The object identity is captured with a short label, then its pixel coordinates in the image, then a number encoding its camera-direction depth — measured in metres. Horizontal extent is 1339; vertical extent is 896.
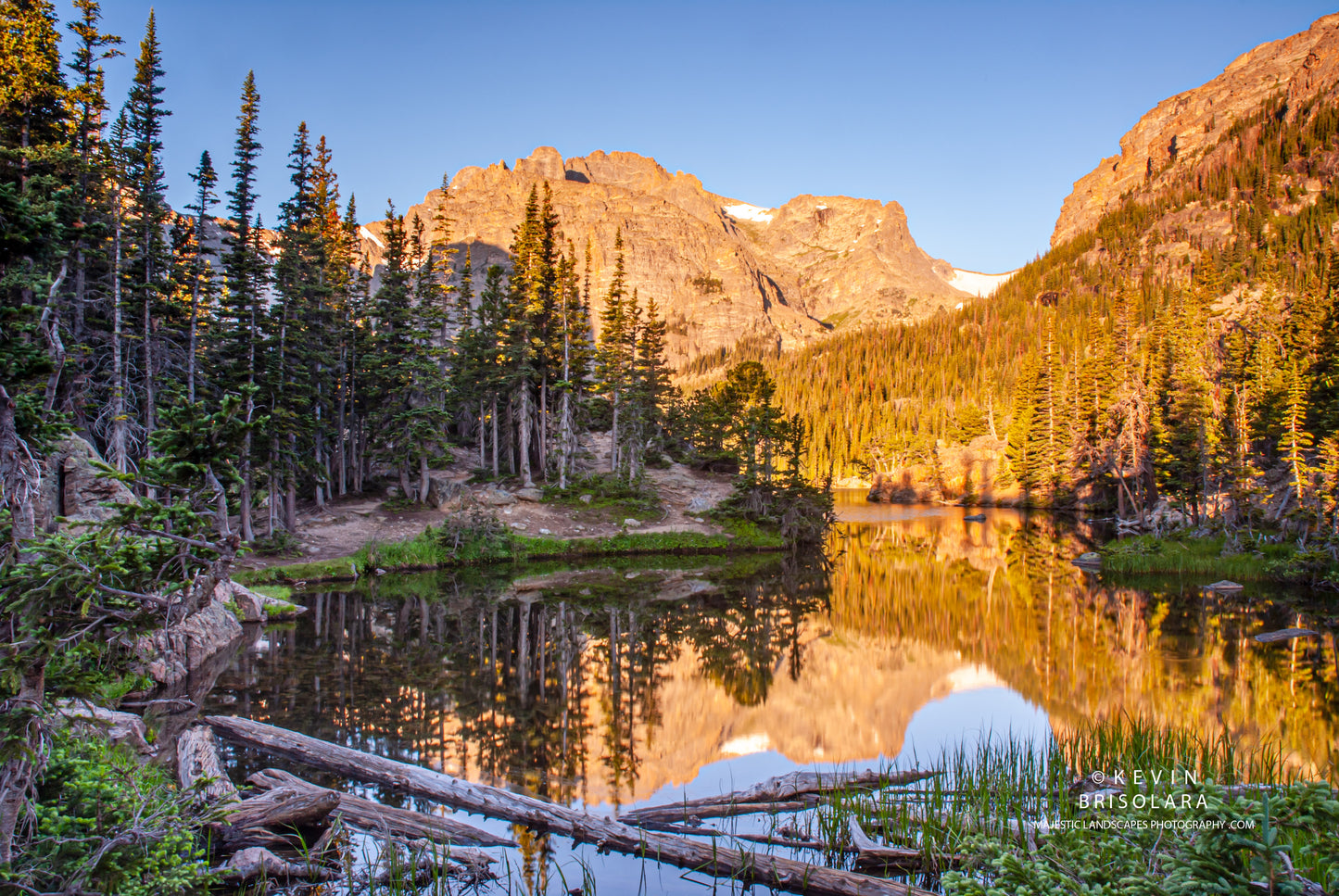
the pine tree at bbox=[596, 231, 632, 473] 43.94
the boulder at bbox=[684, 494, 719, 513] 40.81
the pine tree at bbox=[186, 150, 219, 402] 25.83
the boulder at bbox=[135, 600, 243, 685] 13.59
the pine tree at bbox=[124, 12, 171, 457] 24.92
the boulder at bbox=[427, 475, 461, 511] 35.88
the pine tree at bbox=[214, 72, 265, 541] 26.47
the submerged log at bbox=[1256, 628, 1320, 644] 18.00
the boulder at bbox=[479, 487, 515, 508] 35.72
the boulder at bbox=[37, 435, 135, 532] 16.34
